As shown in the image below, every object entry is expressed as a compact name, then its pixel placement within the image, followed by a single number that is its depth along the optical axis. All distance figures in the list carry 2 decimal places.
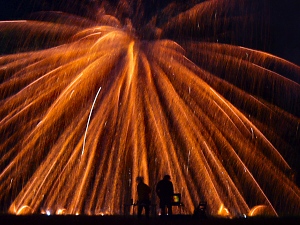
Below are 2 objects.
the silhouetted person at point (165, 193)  24.09
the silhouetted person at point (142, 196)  24.39
